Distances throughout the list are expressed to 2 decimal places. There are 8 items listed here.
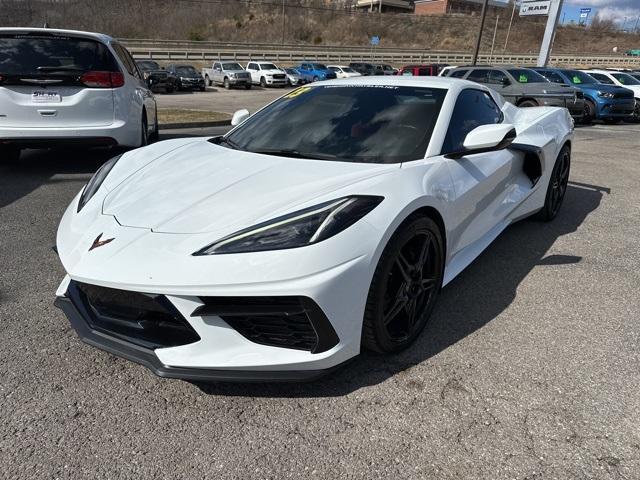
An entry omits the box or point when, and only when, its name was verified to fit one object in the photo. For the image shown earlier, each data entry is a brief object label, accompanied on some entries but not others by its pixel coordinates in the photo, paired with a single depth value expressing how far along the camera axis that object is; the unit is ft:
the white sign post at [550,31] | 72.02
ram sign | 86.07
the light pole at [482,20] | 85.71
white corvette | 6.61
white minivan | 18.22
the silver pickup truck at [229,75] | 97.40
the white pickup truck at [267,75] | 103.96
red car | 57.41
